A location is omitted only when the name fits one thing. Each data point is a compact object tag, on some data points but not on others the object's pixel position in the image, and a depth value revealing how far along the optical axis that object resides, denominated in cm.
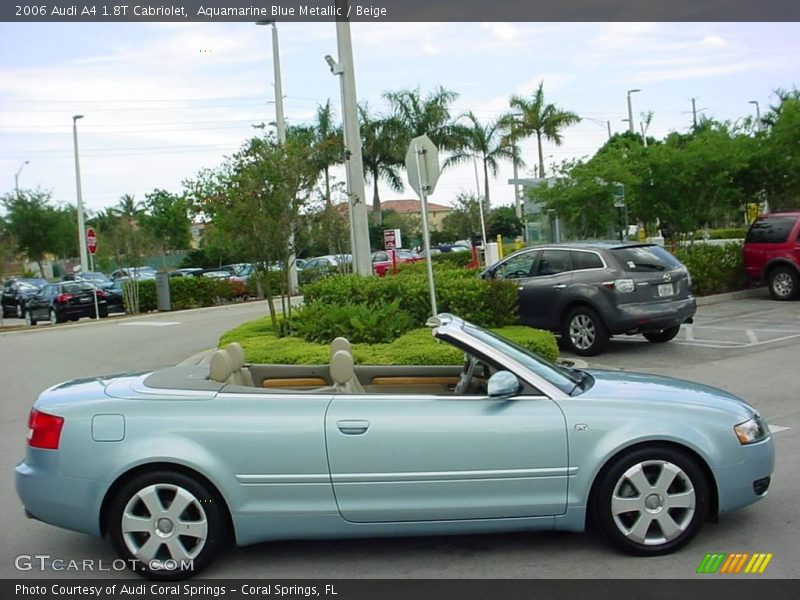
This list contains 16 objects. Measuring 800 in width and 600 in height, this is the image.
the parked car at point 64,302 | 2766
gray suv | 1220
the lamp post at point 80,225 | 3872
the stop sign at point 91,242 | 2909
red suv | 1798
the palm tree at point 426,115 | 4694
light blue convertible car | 462
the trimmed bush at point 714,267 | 1894
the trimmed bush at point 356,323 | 1193
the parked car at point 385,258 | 3350
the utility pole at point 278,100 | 3053
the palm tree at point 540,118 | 4706
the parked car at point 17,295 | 3297
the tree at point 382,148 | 4650
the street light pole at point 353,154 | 1606
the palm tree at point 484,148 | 4934
